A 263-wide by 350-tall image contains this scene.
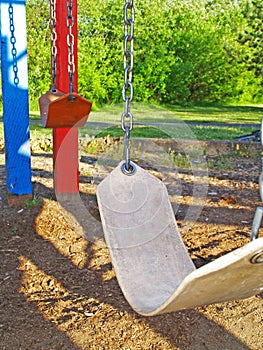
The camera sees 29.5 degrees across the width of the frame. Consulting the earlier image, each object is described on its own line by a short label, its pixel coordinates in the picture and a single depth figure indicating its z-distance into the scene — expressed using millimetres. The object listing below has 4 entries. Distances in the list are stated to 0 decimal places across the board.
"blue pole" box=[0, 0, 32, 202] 3182
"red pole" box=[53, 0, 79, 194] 3261
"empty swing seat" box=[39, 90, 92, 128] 2375
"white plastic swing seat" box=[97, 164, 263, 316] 1463
